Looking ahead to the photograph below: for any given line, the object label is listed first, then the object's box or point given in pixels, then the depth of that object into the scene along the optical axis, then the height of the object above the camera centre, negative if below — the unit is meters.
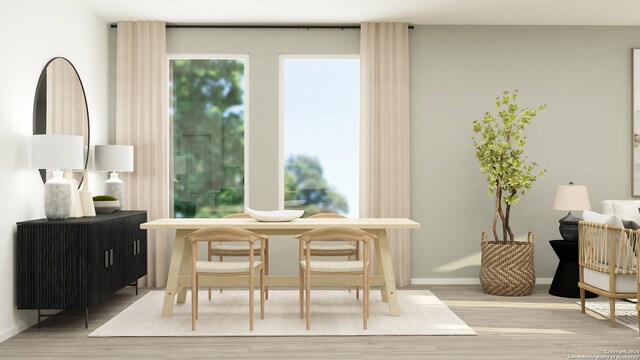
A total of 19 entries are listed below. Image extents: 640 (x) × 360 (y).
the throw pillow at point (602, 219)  4.90 -0.35
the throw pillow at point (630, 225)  5.01 -0.40
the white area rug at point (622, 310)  4.97 -1.18
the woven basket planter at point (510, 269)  6.12 -0.93
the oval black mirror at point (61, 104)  5.09 +0.64
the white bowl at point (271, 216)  5.11 -0.33
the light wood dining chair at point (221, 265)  4.52 -0.68
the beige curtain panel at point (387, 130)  6.79 +0.51
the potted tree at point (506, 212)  6.12 -0.37
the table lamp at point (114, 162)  6.10 +0.14
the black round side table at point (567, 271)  6.01 -0.94
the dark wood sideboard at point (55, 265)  4.63 -0.67
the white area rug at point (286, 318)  4.61 -1.17
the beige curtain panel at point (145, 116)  6.72 +0.66
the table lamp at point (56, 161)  4.74 +0.11
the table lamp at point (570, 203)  6.14 -0.27
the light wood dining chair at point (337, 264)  4.58 -0.69
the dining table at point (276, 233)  4.95 -0.59
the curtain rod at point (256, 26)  6.86 +1.68
